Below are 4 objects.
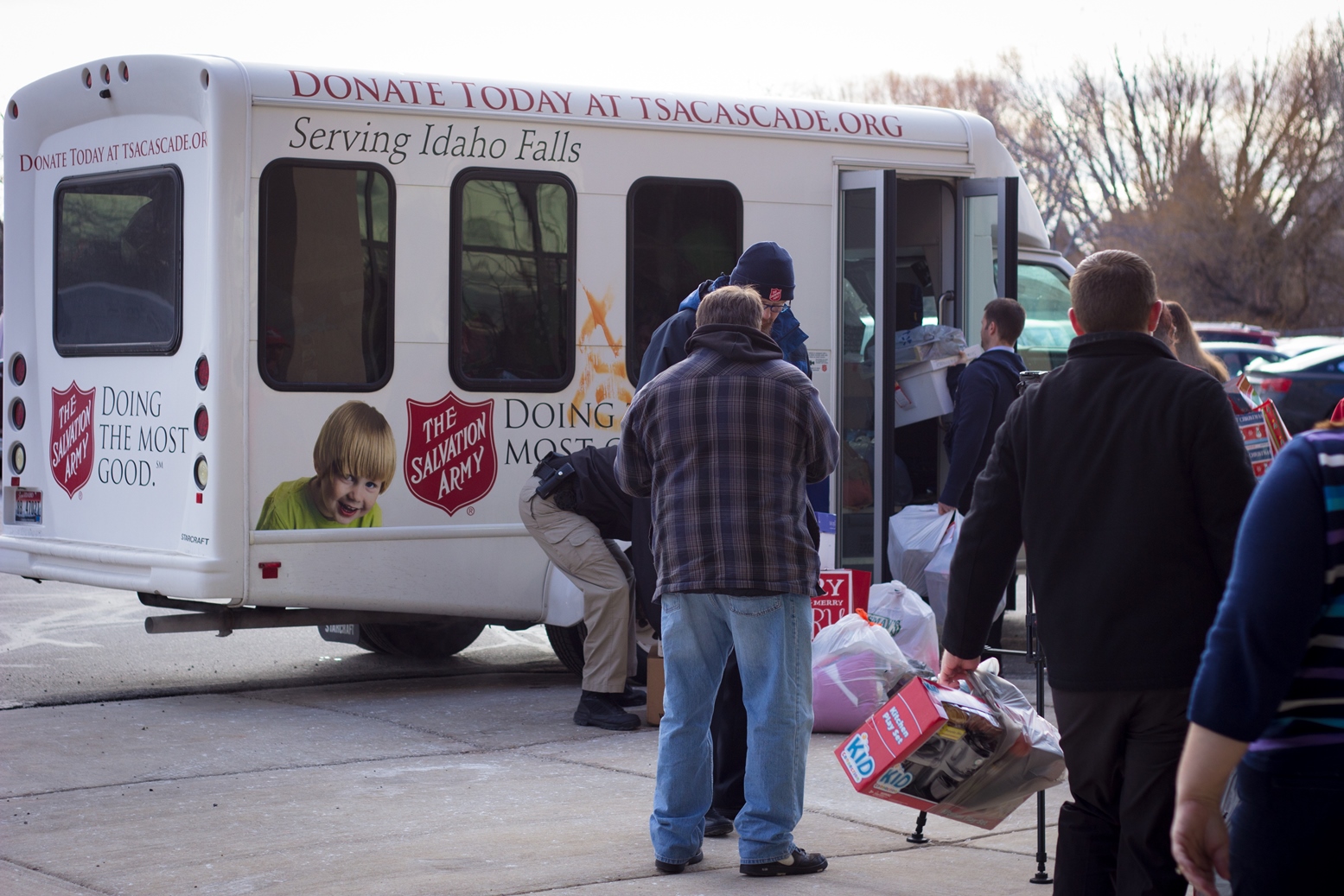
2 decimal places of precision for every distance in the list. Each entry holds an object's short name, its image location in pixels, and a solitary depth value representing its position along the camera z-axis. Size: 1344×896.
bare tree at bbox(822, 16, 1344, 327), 40.38
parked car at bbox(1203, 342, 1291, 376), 23.58
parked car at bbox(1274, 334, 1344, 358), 20.35
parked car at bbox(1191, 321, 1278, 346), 31.81
